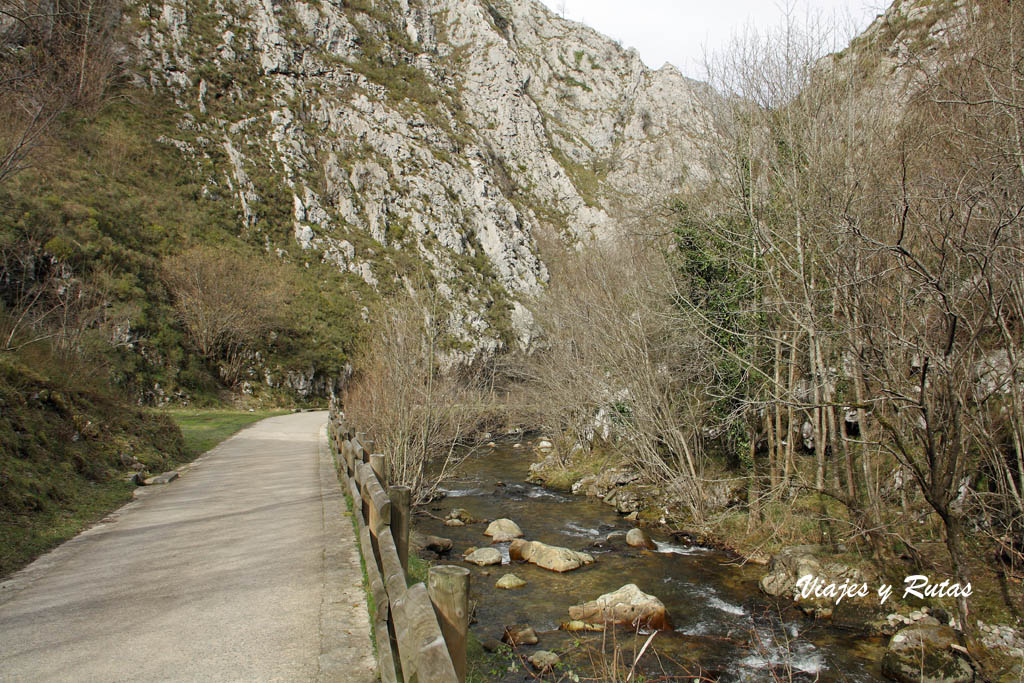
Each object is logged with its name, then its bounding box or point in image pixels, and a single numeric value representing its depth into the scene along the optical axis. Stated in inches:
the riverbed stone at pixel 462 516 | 519.5
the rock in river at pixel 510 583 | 357.7
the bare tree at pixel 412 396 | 477.1
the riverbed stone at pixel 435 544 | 416.6
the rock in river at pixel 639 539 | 444.5
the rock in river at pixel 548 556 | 394.6
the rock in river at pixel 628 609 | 304.5
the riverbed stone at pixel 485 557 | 400.2
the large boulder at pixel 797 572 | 351.9
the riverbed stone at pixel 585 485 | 657.0
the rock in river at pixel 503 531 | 463.2
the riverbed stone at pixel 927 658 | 247.6
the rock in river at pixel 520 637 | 282.2
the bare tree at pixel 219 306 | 1210.0
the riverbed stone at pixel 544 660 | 254.8
